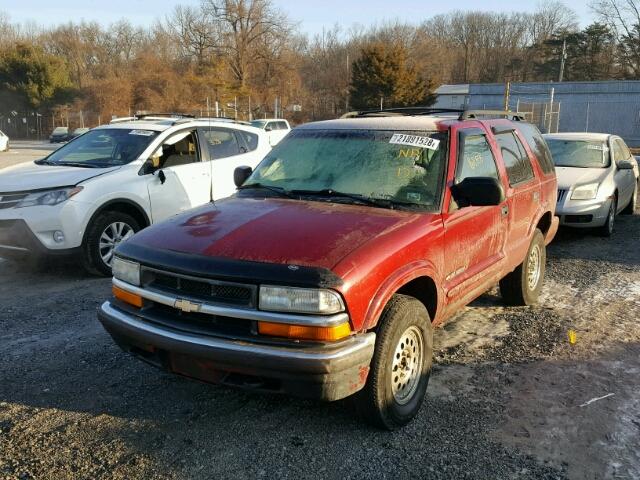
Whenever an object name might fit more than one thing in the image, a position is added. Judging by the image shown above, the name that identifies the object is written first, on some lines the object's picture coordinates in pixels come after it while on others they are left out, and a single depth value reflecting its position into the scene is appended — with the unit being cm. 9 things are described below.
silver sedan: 863
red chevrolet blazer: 297
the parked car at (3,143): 3159
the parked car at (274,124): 2936
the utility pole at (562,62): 6031
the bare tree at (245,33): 5106
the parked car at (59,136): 4296
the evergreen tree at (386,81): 4684
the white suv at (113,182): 620
